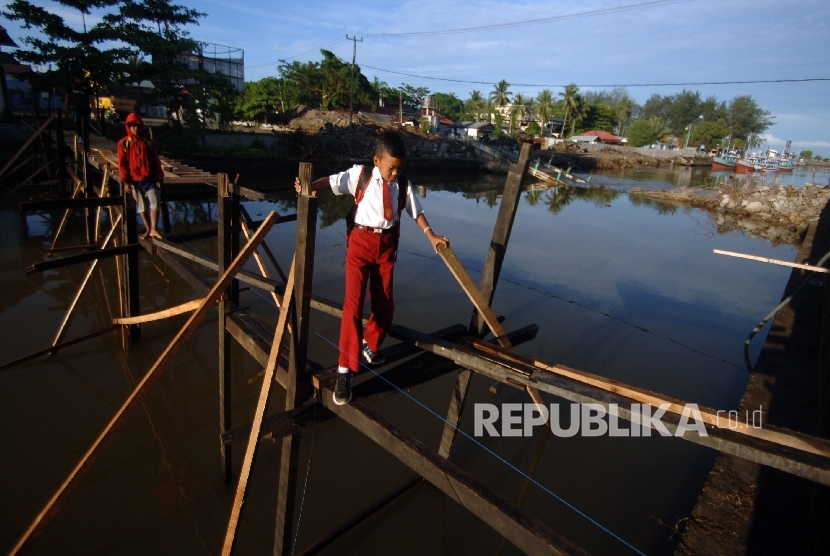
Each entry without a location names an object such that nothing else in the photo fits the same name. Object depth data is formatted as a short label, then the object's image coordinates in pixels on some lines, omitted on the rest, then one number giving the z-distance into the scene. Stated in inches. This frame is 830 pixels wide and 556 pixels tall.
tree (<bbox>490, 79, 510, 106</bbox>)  2596.0
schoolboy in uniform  103.8
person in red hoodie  217.6
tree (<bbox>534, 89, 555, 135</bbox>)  2300.4
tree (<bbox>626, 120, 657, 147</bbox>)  2615.7
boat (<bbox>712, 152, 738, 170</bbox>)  2190.0
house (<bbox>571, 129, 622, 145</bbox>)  2277.6
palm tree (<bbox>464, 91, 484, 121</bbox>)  2729.8
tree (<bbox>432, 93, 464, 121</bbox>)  2731.3
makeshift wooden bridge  69.6
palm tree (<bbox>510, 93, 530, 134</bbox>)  2318.2
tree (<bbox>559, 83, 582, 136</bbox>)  2436.0
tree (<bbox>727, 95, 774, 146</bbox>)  3422.7
